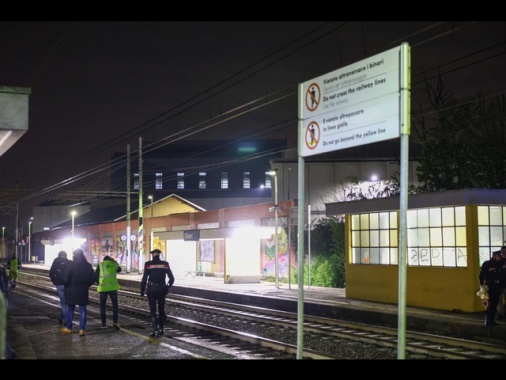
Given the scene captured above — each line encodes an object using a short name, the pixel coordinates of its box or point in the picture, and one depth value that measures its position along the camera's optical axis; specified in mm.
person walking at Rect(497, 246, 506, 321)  16062
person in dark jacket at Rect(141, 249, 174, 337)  14930
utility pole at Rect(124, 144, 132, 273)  42847
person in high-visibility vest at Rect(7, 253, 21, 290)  34156
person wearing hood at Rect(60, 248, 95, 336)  15312
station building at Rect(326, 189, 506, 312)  19141
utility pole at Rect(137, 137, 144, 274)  40625
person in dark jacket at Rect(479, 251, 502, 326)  15945
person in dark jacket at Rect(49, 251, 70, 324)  16030
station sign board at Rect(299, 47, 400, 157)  7207
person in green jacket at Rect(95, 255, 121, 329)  16594
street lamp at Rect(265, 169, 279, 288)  29889
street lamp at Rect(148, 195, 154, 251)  51012
